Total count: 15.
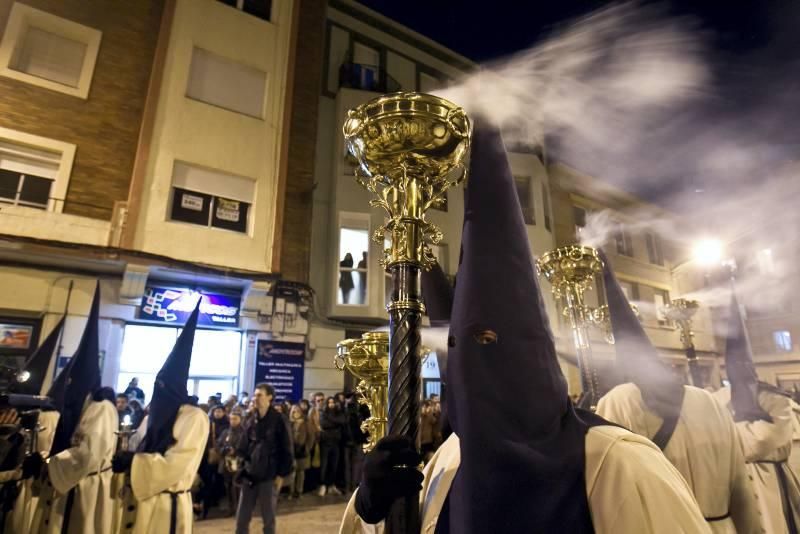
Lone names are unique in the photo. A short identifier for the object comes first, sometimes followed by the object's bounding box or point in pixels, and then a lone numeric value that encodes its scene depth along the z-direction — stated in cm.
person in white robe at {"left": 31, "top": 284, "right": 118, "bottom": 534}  421
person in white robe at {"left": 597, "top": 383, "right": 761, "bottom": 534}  248
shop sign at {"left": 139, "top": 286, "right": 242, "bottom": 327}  926
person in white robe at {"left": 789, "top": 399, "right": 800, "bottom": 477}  507
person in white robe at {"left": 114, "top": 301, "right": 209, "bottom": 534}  396
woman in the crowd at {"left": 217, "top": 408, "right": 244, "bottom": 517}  640
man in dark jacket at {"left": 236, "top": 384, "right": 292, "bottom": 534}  516
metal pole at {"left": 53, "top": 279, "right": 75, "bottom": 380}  798
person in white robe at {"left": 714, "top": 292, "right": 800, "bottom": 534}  440
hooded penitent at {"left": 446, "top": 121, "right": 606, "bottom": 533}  115
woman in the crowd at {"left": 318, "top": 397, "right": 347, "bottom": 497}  856
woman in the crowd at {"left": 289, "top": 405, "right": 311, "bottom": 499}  830
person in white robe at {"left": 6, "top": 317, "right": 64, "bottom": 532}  440
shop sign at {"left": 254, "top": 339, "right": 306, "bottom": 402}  1003
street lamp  1829
